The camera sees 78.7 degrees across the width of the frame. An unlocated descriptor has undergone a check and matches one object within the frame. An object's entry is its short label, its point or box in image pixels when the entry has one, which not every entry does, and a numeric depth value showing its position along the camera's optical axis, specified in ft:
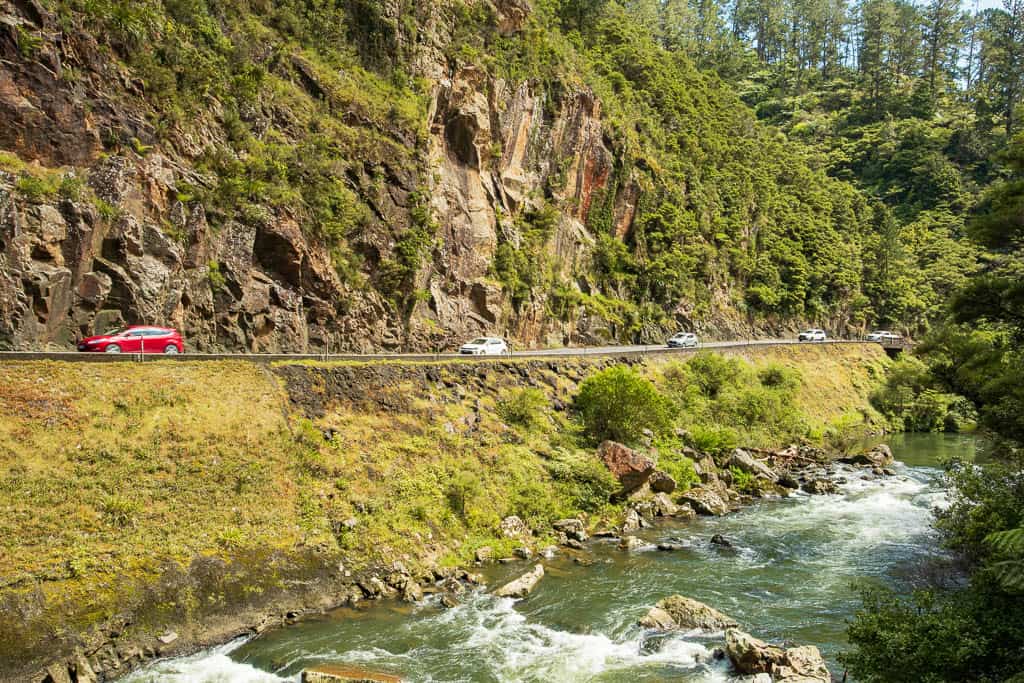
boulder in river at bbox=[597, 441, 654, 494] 103.50
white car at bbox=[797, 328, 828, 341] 245.65
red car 81.71
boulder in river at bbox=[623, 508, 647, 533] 92.02
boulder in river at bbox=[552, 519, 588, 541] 87.81
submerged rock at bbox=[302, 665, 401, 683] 49.49
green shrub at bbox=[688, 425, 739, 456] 130.52
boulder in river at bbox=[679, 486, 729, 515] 102.42
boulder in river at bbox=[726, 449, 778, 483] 123.95
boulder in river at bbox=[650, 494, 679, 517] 99.76
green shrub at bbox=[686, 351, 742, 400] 164.55
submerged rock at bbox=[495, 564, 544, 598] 68.64
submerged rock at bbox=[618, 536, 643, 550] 84.69
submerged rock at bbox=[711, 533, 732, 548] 85.46
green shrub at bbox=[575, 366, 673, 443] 115.96
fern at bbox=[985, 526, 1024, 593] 35.37
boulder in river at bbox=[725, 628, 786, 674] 51.26
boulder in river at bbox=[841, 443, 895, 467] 143.02
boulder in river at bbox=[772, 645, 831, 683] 48.93
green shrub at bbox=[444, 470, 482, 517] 85.40
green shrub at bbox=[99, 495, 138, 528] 60.03
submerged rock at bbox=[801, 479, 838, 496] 117.39
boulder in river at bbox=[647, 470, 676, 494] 106.93
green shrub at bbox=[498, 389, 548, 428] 110.32
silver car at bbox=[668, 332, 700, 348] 199.21
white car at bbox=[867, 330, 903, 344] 265.34
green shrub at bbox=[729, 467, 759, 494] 117.19
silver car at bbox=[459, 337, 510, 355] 134.21
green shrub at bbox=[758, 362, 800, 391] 183.83
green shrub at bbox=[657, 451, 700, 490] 113.19
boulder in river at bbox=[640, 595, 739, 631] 61.46
